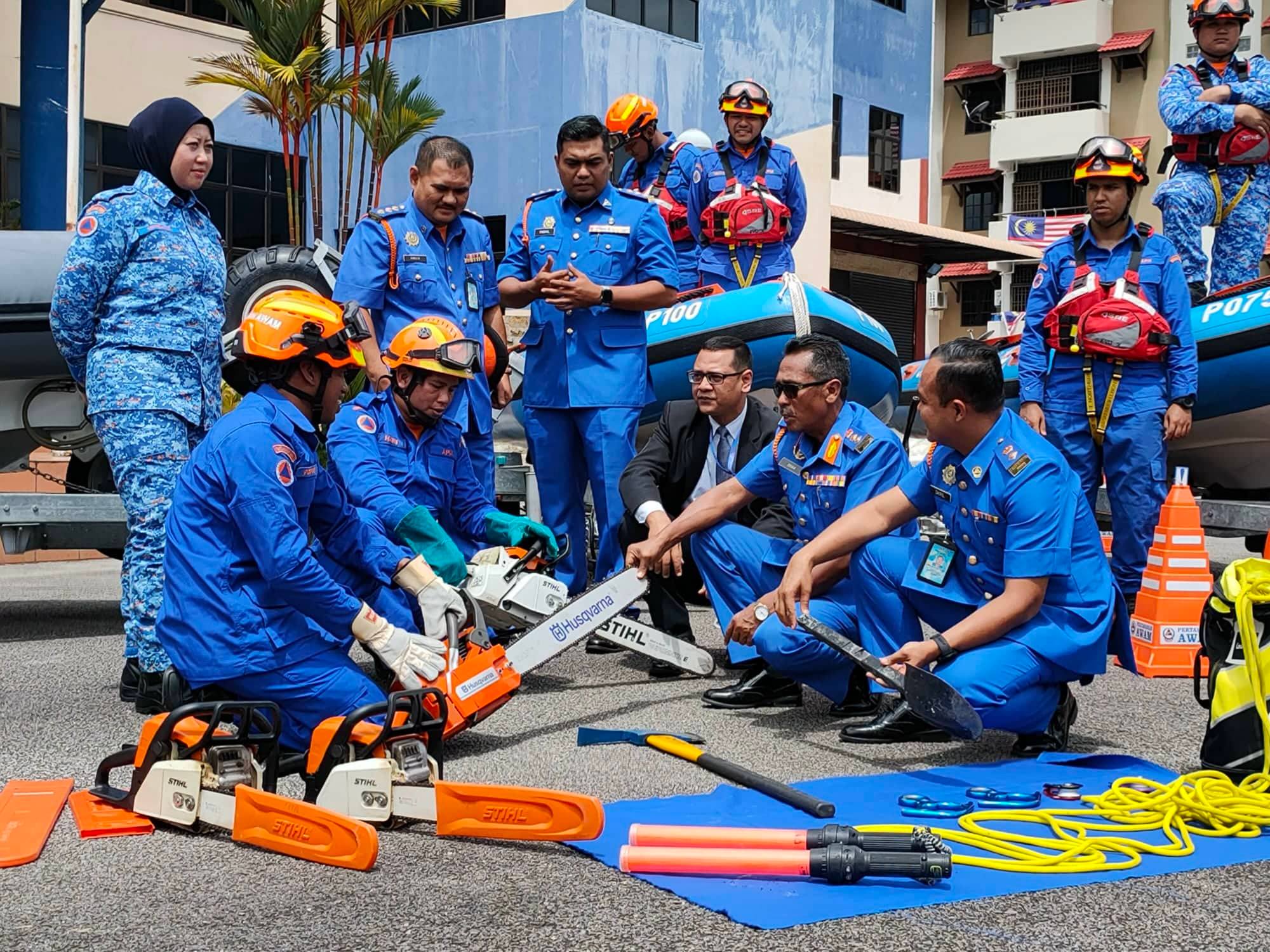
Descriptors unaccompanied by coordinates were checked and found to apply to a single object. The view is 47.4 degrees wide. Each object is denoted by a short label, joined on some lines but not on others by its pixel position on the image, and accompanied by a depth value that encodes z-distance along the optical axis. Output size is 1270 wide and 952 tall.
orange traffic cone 5.79
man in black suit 5.60
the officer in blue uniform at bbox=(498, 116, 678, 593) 6.30
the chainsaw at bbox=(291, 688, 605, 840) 3.29
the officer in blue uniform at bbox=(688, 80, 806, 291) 7.78
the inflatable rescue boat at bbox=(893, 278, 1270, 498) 7.10
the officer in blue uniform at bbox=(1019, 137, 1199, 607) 6.23
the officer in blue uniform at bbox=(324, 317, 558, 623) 4.95
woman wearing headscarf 4.86
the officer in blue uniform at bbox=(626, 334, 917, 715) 4.80
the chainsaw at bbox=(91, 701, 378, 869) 3.18
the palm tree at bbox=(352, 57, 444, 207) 15.79
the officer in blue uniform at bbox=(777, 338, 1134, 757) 4.16
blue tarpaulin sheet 2.90
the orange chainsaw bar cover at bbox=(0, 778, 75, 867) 3.22
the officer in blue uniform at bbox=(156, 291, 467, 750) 3.78
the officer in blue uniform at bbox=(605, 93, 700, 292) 7.97
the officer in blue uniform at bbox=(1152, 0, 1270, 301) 6.98
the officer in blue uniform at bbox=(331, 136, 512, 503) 5.86
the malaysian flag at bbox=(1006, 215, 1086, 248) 33.50
